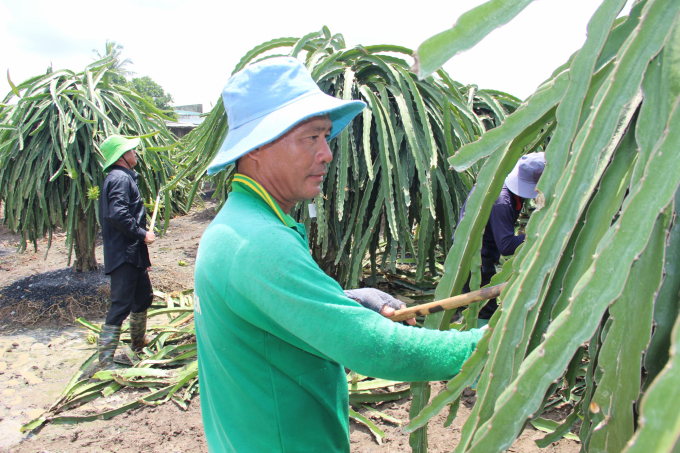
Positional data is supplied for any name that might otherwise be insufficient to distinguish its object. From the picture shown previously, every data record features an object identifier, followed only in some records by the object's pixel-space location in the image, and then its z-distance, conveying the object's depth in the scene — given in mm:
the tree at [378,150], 3572
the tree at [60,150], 5363
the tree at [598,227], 692
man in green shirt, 1040
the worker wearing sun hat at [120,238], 4051
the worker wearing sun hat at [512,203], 2889
